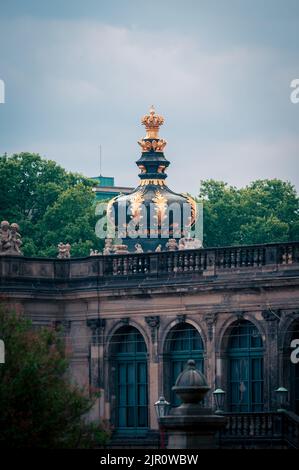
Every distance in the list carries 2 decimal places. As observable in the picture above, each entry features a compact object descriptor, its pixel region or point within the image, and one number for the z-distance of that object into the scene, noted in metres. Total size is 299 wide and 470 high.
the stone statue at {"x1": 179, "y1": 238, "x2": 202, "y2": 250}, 119.16
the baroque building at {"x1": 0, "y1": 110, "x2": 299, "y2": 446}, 101.12
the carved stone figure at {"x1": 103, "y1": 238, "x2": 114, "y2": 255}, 116.14
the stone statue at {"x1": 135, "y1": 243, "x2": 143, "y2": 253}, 121.12
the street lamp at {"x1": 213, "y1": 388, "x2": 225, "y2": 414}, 98.19
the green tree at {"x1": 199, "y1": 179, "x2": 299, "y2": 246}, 151.62
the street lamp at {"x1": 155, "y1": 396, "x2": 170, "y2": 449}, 92.64
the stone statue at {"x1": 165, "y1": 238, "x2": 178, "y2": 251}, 116.12
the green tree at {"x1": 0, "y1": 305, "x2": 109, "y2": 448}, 83.00
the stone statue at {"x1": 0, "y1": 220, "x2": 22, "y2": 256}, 106.06
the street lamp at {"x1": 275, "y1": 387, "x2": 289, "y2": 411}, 97.46
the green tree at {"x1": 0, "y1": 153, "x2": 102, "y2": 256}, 141.50
